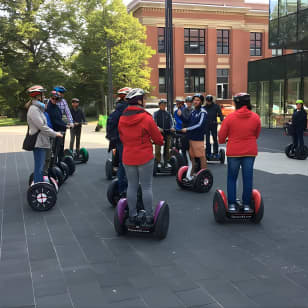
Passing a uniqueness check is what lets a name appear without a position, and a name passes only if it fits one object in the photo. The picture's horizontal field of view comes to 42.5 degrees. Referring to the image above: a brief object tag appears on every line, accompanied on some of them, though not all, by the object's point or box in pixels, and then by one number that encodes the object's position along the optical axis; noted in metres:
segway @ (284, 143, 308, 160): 12.09
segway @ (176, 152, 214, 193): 7.50
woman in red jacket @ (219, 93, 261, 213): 5.54
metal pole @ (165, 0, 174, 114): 11.68
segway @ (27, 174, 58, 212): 6.41
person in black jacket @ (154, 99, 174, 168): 9.48
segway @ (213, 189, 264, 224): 5.57
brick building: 45.22
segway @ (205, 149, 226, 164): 11.37
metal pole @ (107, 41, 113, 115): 27.71
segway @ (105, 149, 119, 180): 9.05
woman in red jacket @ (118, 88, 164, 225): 4.85
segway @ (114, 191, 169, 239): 4.95
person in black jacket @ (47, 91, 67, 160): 7.82
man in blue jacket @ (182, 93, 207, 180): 7.41
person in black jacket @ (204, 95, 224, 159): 11.59
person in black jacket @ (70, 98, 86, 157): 11.34
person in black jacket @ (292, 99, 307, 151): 12.05
